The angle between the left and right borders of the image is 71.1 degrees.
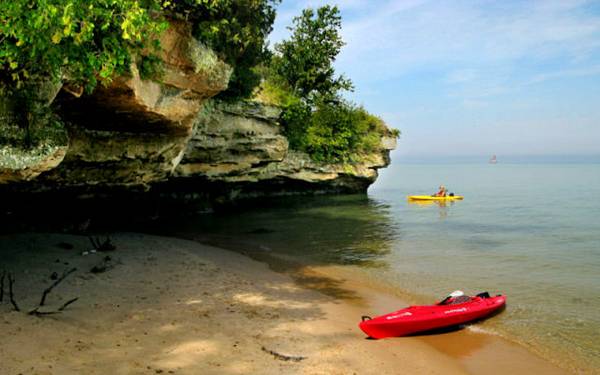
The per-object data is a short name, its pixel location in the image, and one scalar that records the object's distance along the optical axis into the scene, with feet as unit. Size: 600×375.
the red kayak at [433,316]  32.17
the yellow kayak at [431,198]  138.02
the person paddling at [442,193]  139.64
